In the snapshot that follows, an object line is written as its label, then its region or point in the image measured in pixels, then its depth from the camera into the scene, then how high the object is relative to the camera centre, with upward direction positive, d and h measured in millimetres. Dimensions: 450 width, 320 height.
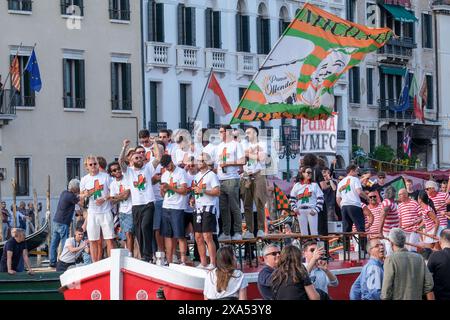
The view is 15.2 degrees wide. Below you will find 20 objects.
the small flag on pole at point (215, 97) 43750 +1343
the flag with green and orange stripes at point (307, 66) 28859 +1417
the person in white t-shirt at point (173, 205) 25812 -867
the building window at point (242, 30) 59906 +4195
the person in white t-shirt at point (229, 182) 26703 -544
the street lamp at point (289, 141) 59625 +202
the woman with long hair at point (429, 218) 30031 -1332
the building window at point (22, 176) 49806 -724
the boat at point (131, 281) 22359 -1771
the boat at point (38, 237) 35500 -1825
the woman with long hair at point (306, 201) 27906 -905
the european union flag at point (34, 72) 48406 +2290
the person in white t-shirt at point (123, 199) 26281 -772
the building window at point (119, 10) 53812 +4504
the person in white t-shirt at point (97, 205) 26812 -872
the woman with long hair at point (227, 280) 20297 -1599
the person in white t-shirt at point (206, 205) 25656 -866
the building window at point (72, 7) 51812 +4445
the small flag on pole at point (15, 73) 48000 +2251
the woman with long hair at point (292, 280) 19516 -1550
